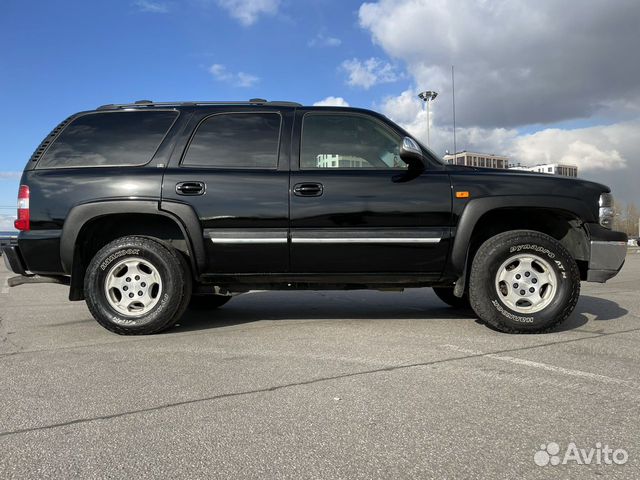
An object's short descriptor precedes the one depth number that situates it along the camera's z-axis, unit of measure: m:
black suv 4.18
